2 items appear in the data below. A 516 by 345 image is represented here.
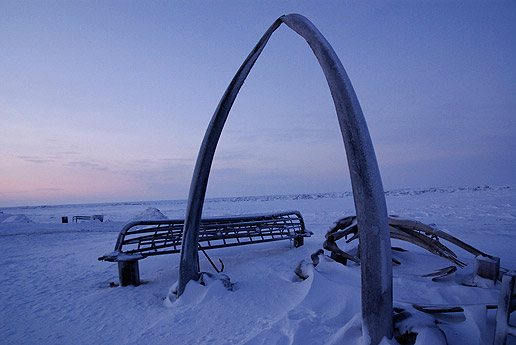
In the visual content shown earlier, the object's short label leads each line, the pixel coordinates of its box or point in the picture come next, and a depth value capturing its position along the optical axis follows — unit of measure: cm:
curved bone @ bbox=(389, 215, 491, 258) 454
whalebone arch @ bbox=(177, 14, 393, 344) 224
